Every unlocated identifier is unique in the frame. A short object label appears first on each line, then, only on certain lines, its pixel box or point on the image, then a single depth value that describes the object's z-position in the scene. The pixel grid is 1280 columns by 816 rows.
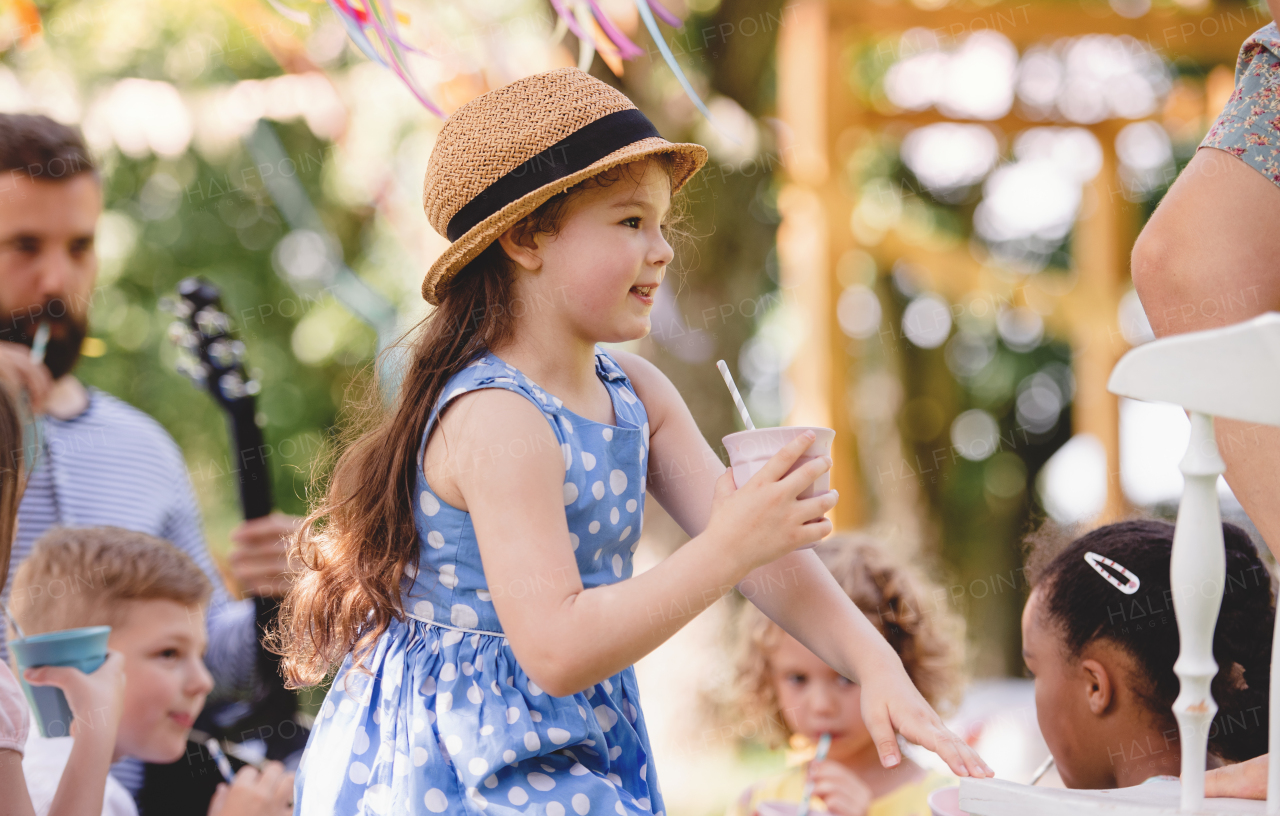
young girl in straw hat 2.70
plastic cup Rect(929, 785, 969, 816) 2.94
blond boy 3.26
